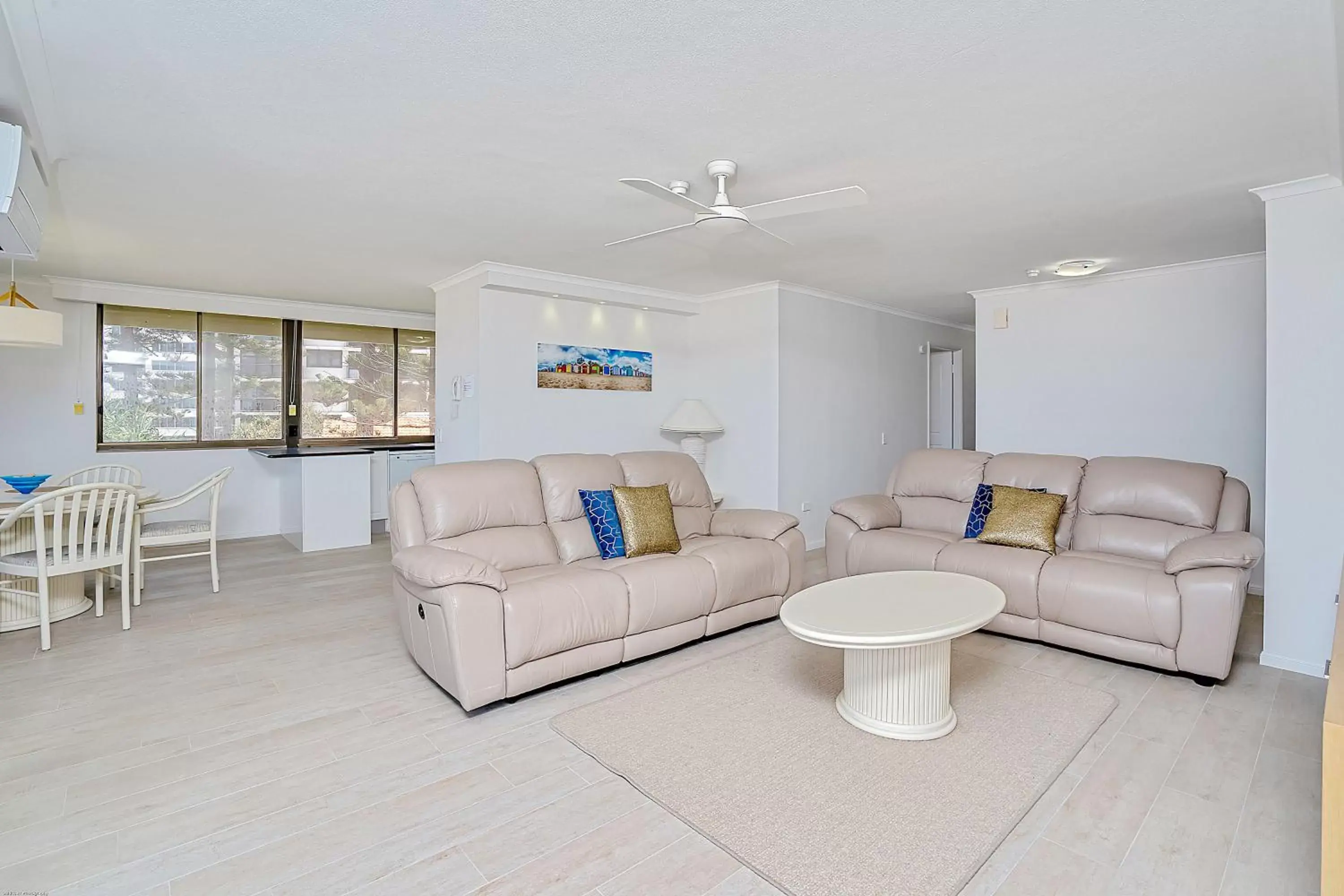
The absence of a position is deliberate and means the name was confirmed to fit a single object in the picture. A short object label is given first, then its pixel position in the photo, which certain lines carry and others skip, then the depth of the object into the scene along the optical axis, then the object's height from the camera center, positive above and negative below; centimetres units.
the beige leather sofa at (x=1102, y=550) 300 -59
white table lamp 600 +19
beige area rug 186 -112
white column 313 +10
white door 806 +53
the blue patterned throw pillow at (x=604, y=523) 361 -44
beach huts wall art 555 +67
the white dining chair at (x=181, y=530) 427 -58
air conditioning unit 238 +95
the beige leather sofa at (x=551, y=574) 273 -63
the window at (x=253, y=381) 607 +64
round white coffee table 237 -76
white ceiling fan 277 +104
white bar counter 599 -50
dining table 376 -88
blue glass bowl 393 -24
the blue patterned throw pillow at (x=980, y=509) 413 -41
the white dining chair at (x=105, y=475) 478 -25
